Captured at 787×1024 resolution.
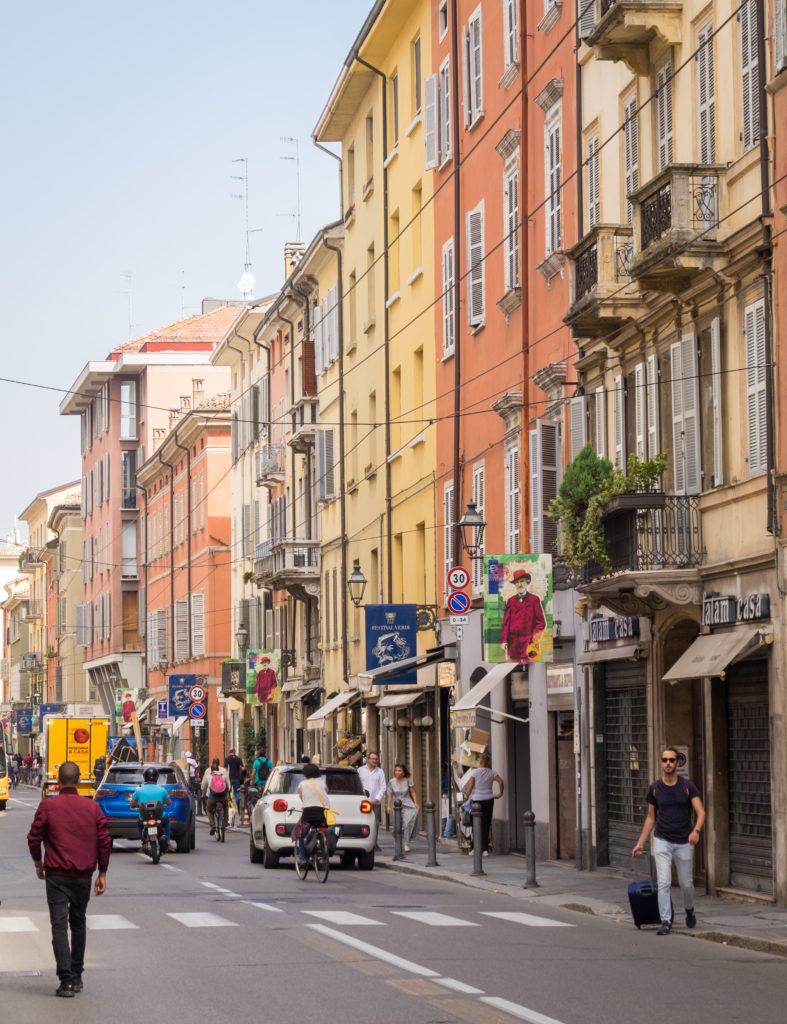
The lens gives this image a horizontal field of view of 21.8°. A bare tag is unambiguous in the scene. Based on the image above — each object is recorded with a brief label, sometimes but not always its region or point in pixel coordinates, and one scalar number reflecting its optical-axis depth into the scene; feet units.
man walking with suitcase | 62.85
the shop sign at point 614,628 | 83.87
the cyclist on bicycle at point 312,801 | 92.12
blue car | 121.39
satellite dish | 282.15
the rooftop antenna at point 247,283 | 281.95
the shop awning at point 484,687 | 104.68
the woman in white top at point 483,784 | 104.17
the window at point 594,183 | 90.99
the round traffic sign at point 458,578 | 106.22
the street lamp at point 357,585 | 139.13
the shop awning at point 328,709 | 150.82
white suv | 101.96
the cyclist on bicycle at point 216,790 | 140.67
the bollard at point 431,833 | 97.30
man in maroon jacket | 47.78
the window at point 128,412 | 317.01
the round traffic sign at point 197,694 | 177.98
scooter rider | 113.39
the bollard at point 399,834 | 107.65
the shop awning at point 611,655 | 83.66
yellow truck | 221.46
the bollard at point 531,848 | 80.71
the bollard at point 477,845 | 90.84
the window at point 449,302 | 124.88
